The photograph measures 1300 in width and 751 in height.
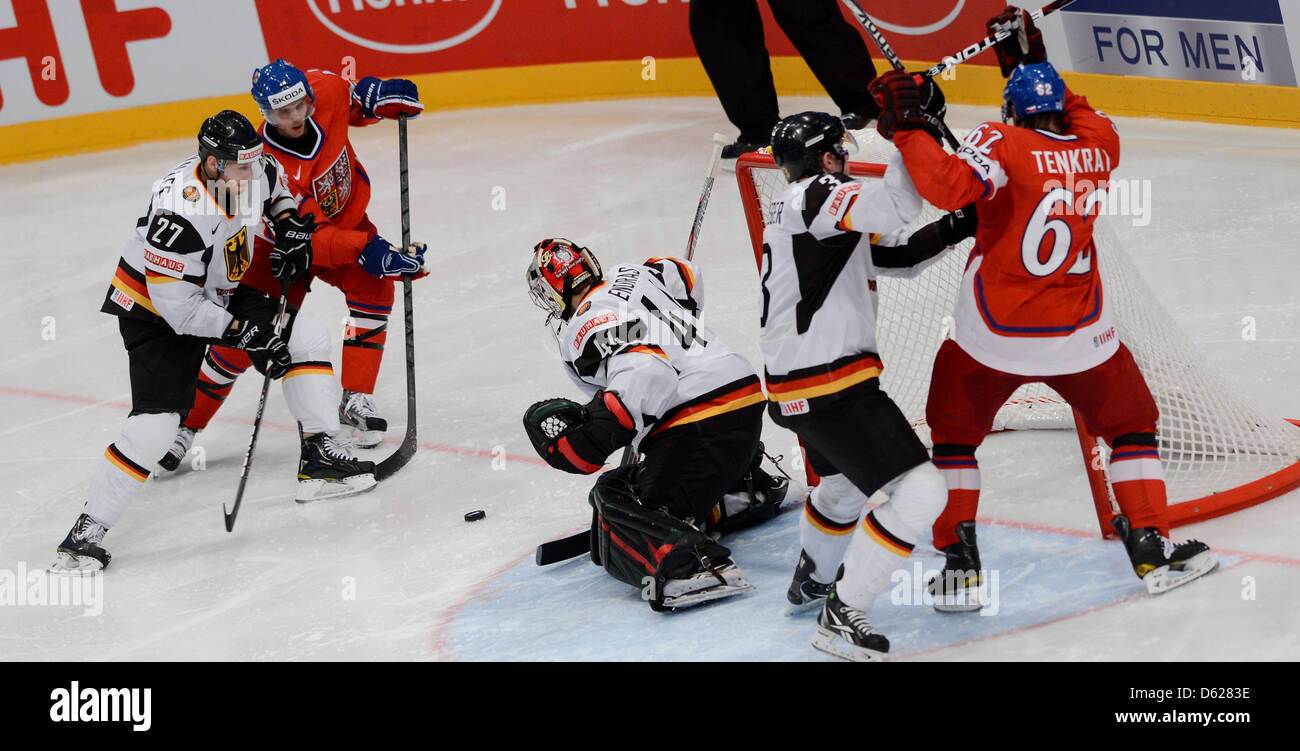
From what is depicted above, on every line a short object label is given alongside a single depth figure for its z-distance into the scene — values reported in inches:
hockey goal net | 280.7
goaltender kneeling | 273.1
